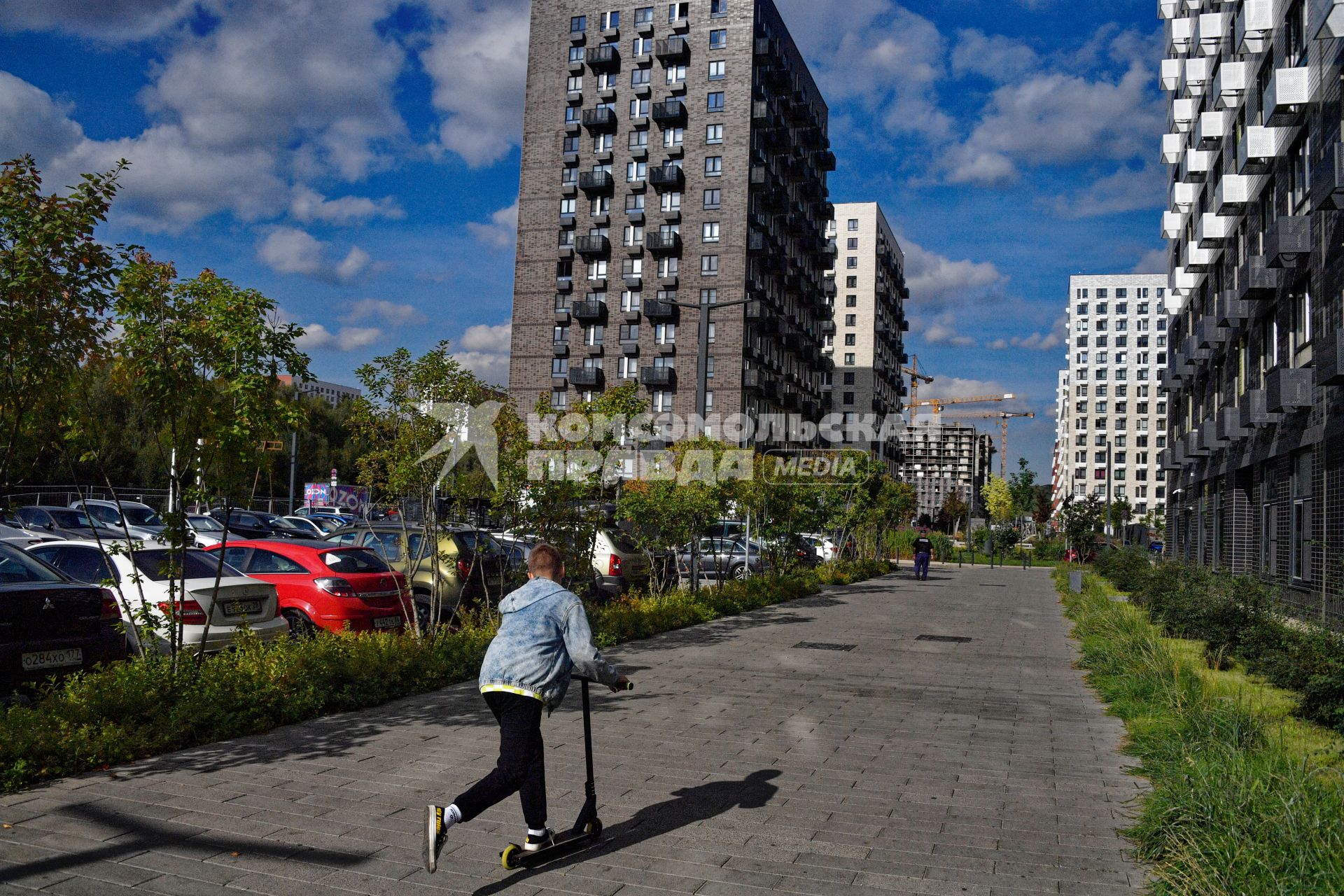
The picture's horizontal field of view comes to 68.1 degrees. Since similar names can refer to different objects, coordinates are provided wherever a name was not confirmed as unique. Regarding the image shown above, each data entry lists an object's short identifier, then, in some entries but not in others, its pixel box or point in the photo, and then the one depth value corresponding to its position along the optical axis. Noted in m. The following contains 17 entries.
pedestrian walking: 32.16
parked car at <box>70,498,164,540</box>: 24.47
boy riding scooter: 4.77
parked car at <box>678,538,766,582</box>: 24.29
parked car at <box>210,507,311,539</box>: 27.28
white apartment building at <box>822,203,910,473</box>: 96.12
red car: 11.34
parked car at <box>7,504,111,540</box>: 21.06
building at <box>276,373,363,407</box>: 139.50
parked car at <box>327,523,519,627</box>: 12.95
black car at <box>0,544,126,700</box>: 7.35
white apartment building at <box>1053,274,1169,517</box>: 128.50
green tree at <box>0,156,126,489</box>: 6.60
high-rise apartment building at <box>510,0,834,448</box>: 61.19
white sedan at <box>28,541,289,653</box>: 9.14
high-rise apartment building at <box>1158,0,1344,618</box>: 17.52
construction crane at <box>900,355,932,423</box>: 174.25
